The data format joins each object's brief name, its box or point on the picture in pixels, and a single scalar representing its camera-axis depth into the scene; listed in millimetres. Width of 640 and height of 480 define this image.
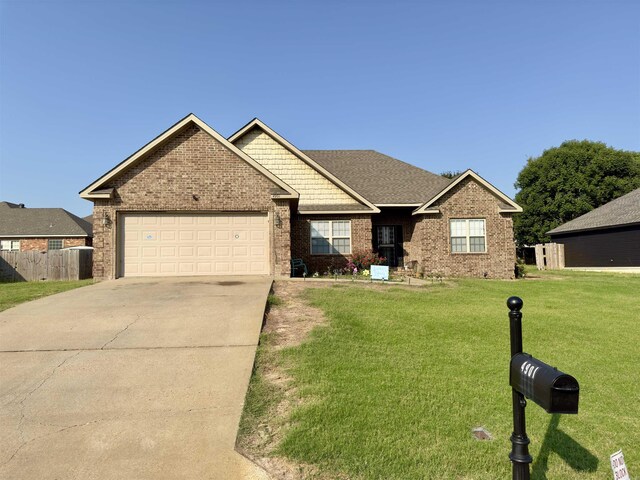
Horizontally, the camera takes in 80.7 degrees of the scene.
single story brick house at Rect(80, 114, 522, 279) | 13539
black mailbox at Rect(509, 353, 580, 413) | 2025
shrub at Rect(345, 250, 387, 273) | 16891
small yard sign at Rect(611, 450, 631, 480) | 2246
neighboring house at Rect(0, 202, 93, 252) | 32406
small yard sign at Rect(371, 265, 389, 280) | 14297
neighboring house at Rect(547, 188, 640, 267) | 23641
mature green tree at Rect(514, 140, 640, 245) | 37906
